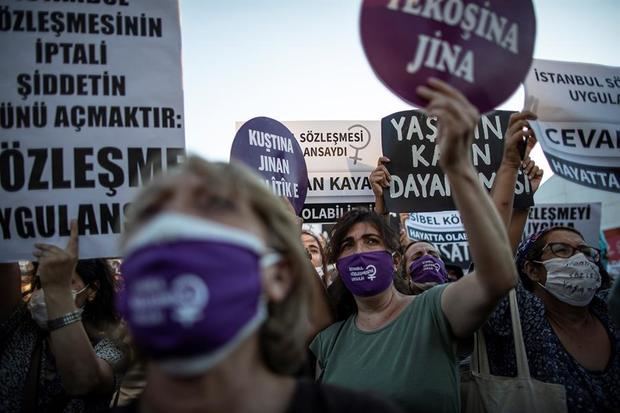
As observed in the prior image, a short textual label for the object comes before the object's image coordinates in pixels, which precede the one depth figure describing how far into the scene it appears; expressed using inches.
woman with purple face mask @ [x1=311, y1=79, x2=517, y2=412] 69.8
